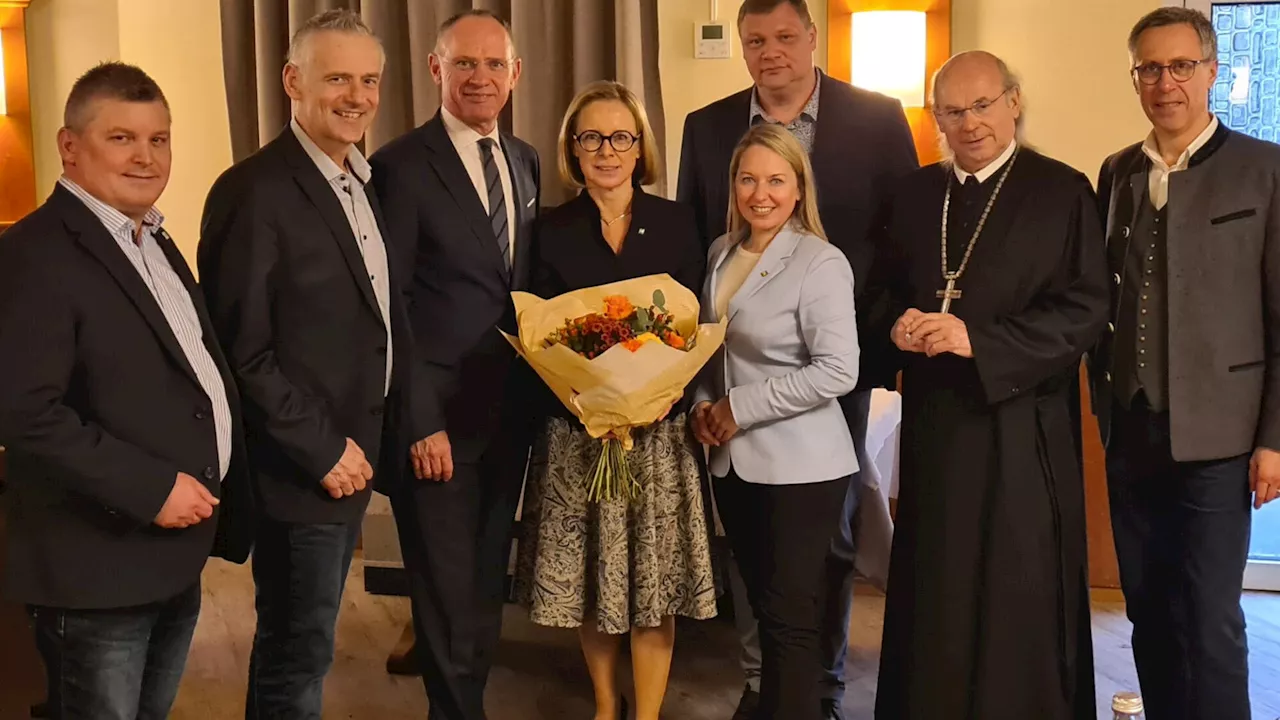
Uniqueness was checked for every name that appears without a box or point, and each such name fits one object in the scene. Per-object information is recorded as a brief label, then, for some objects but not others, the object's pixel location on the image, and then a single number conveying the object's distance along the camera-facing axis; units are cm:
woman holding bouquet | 257
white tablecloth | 308
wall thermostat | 421
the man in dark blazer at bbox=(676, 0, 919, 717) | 280
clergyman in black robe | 234
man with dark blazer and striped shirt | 176
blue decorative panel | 394
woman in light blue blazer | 246
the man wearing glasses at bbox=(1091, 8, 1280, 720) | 228
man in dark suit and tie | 253
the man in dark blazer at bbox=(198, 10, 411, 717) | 216
